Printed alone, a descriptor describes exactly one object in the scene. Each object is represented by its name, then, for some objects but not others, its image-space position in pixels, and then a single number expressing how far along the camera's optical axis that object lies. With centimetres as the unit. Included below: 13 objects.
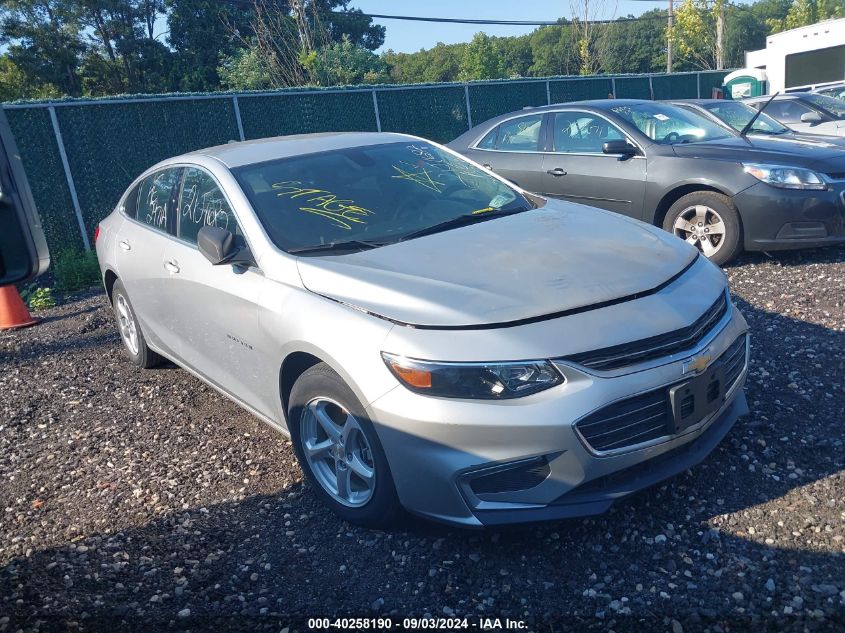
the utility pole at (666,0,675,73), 3527
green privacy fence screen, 909
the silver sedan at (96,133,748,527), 277
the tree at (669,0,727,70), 3462
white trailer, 2247
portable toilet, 2291
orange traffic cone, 732
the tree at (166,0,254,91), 3966
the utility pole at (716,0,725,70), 3606
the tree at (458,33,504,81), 6006
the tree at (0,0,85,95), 3847
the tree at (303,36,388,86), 2083
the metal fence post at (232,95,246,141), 1138
